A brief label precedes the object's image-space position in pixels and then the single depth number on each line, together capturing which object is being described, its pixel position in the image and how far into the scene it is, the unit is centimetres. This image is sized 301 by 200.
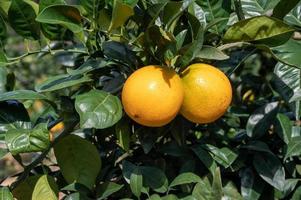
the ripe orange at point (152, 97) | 87
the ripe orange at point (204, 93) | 89
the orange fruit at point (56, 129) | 135
